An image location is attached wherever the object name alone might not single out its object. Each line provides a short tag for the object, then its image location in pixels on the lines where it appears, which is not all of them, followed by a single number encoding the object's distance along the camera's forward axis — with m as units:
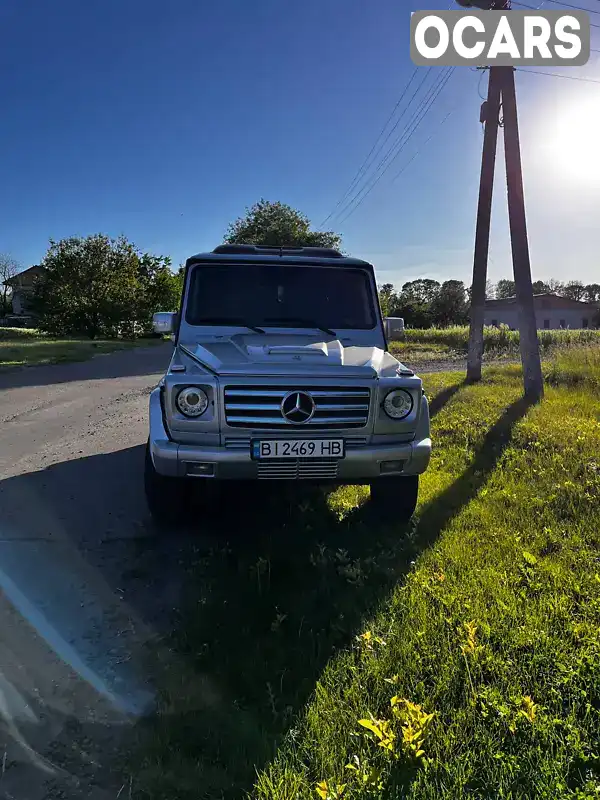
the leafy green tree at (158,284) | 41.47
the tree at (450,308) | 79.31
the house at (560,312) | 76.00
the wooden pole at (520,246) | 9.28
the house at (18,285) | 80.44
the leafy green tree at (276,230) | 35.16
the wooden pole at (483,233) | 10.41
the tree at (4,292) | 77.64
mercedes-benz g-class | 3.81
